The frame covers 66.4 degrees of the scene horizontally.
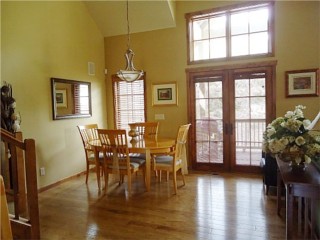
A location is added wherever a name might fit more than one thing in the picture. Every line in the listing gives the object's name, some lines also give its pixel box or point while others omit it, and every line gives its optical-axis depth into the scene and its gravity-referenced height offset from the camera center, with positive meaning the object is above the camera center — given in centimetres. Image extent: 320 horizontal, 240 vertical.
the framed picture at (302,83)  403 +41
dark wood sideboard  197 -70
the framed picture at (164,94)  492 +33
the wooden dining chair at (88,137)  409 -46
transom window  432 +142
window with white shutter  525 +19
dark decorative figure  306 +1
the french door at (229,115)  438 -12
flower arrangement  217 -30
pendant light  348 +54
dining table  348 -52
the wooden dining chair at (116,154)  341 -63
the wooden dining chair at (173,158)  362 -74
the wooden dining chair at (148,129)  458 -35
